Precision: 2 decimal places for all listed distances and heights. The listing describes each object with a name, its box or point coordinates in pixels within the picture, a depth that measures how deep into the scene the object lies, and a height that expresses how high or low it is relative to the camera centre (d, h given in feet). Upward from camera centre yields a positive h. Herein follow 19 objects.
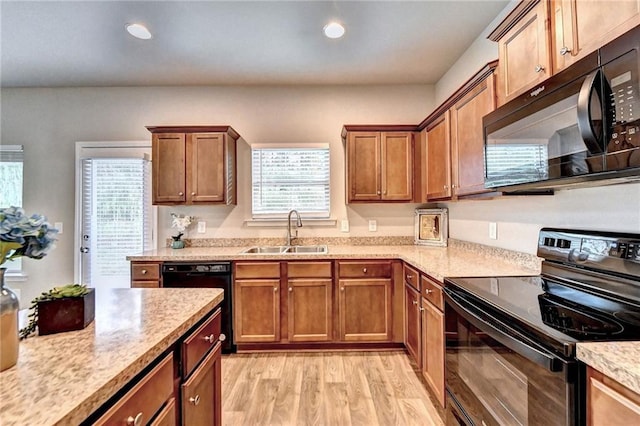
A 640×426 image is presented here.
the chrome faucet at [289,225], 11.41 -0.29
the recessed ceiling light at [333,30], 7.89 +4.77
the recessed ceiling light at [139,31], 8.04 +4.88
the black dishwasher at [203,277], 9.34 -1.72
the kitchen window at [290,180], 11.66 +1.38
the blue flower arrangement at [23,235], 2.53 -0.13
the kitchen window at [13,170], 11.72 +1.85
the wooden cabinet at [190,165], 10.43 +1.76
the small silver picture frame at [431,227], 10.62 -0.39
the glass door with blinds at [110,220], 11.53 -0.04
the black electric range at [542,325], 3.19 -1.26
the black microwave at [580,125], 3.15 +1.08
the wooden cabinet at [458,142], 6.53 +1.87
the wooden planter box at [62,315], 3.23 -0.99
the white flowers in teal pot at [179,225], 11.07 -0.23
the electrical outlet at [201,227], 11.60 -0.32
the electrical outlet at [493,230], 7.86 -0.38
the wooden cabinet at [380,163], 10.50 +1.78
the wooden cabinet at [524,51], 4.66 +2.64
